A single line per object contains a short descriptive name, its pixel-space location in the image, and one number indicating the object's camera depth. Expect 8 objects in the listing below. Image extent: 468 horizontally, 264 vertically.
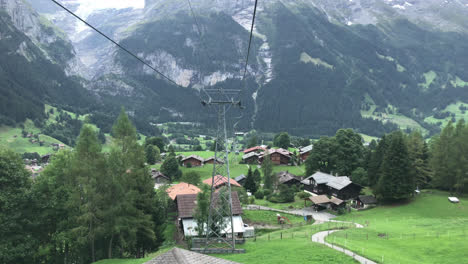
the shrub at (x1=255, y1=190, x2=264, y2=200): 66.25
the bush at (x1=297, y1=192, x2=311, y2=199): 63.84
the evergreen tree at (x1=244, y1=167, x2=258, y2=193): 68.06
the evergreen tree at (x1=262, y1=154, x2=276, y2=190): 70.12
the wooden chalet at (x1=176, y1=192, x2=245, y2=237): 43.46
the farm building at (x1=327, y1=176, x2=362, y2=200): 62.45
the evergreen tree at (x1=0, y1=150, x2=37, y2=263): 25.39
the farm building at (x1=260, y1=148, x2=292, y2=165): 98.46
